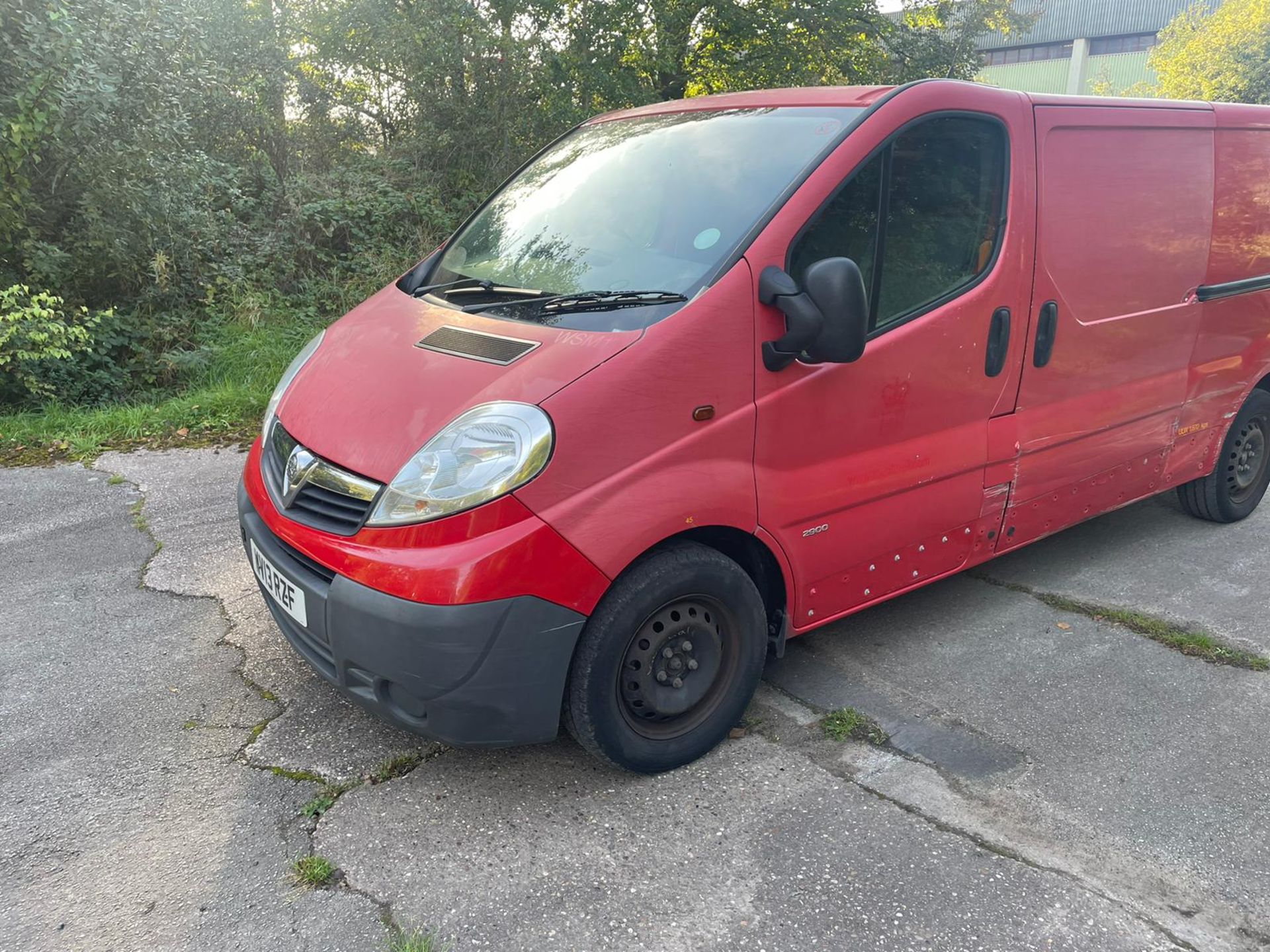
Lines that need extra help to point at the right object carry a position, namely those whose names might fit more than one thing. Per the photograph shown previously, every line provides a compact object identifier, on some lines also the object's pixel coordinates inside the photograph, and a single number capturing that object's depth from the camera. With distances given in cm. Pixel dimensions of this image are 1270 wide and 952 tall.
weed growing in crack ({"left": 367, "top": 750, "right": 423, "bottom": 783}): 278
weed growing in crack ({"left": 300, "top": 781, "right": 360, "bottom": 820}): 262
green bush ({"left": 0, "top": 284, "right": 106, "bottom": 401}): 602
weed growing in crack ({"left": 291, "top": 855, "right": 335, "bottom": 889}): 237
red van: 243
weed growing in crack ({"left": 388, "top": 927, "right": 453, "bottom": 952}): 216
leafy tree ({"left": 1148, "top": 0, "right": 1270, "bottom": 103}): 2370
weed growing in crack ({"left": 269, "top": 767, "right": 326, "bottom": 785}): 276
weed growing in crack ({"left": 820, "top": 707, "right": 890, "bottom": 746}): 303
